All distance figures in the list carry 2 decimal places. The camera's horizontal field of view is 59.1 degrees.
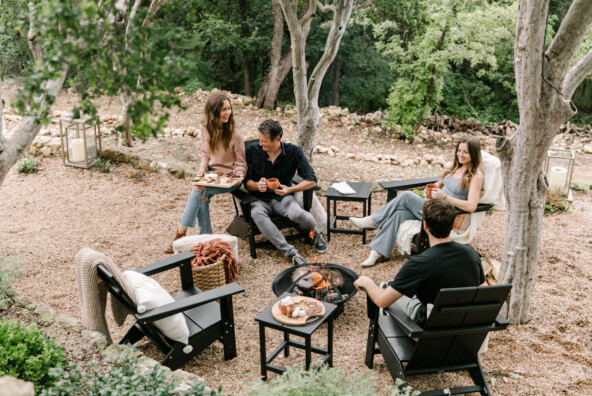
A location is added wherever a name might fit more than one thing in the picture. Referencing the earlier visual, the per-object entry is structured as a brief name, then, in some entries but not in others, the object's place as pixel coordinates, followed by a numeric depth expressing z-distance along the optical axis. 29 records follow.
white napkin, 5.37
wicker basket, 4.25
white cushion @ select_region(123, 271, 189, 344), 3.14
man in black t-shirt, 2.99
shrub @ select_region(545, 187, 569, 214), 6.33
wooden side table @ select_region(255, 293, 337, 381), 3.21
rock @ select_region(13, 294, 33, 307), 3.60
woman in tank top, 4.54
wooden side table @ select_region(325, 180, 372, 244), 5.29
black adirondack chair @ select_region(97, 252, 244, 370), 3.11
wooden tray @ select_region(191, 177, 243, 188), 4.89
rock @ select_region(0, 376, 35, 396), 1.99
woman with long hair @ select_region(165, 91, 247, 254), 5.06
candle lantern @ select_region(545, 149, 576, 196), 6.57
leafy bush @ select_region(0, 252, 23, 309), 3.62
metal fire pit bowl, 4.05
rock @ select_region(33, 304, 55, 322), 3.40
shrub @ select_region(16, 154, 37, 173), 7.06
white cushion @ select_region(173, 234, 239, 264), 4.64
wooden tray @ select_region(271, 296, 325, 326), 3.24
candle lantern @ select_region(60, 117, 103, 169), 7.01
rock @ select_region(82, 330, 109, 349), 3.13
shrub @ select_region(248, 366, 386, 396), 2.53
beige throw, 3.09
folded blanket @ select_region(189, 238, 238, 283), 4.33
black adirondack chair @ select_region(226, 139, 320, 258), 5.04
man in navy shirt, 4.95
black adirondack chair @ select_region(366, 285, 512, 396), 2.86
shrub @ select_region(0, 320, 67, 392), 2.66
